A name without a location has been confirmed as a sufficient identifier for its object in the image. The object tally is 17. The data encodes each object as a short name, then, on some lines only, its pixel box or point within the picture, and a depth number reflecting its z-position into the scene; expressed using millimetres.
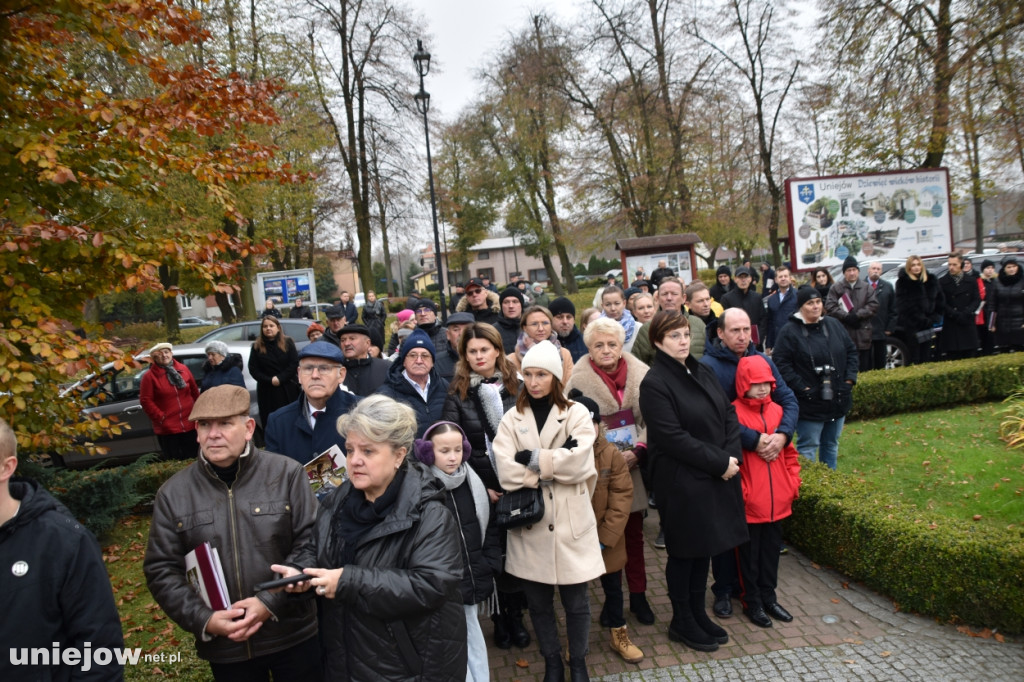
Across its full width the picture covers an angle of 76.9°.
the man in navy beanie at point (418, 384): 4602
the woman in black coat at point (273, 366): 8297
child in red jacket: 4500
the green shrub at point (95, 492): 6393
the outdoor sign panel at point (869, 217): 14547
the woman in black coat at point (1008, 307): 10234
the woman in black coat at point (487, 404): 4219
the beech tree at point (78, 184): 3887
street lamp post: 15391
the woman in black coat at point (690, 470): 4111
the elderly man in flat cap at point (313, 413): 4090
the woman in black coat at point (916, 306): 9992
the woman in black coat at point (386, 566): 2582
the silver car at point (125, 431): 9445
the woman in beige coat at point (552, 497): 3688
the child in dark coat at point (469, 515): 3455
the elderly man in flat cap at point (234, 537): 2861
